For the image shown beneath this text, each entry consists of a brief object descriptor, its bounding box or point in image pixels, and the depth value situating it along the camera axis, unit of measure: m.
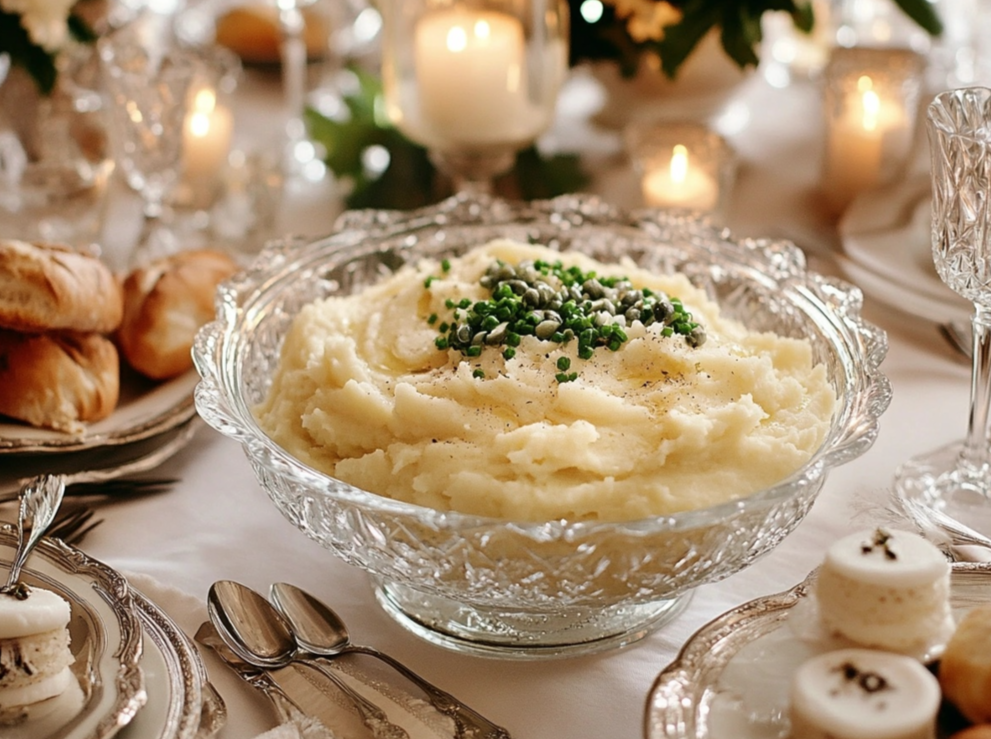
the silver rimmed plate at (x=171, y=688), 1.51
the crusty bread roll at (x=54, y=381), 2.28
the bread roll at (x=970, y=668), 1.38
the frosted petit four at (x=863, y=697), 1.31
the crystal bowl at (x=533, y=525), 1.63
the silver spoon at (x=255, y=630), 1.71
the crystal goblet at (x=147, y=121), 3.06
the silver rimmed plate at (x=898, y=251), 2.85
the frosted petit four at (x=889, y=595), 1.44
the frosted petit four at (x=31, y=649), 1.53
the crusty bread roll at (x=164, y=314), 2.48
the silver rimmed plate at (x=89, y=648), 1.52
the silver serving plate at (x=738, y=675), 1.44
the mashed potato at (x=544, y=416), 1.72
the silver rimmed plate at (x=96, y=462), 2.23
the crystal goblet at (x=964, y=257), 2.03
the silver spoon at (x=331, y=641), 1.61
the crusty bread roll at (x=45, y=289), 2.26
